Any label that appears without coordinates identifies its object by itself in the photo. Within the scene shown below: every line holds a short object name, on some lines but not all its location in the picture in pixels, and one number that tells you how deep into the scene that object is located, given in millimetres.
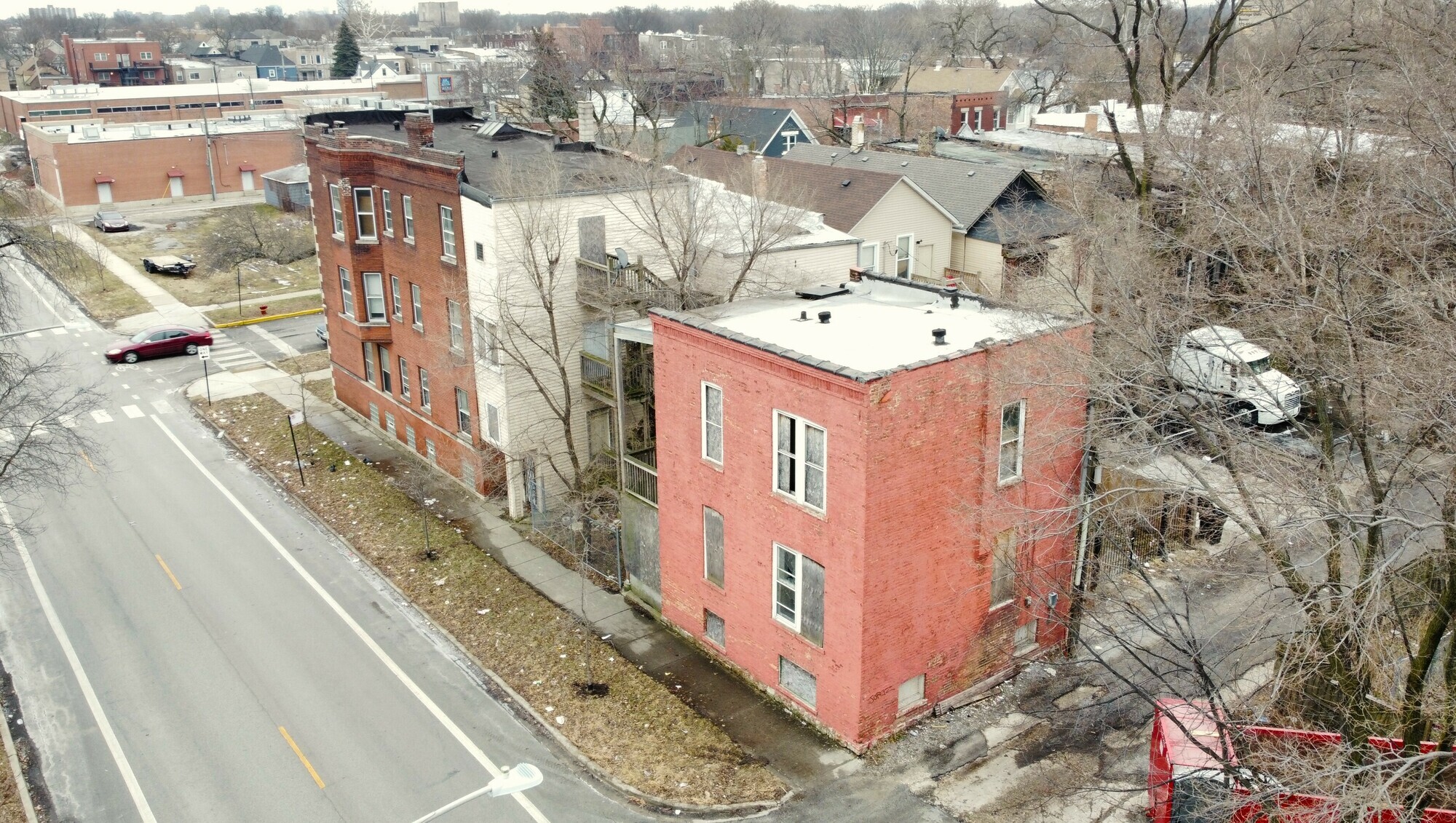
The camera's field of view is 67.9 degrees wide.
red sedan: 42125
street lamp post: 12281
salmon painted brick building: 17297
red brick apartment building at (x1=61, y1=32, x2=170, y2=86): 137500
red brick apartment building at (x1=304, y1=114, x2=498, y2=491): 27969
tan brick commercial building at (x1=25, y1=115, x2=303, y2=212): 74375
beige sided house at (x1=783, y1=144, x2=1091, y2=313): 33031
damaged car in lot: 56594
